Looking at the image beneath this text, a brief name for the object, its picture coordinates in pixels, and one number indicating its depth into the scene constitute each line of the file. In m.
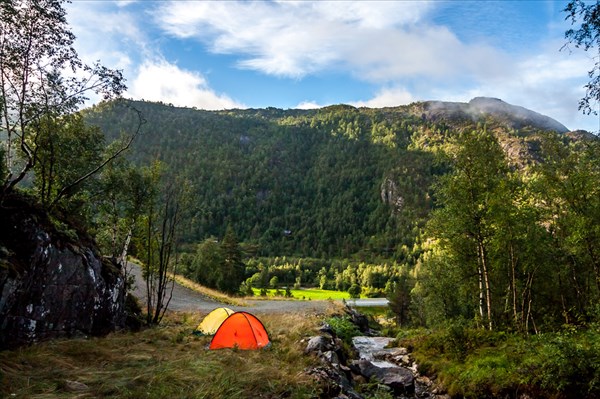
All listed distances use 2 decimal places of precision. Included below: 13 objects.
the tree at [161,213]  21.03
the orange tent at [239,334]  16.06
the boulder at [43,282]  10.05
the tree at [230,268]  58.19
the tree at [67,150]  16.72
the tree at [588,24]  9.62
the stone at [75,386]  8.13
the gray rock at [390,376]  17.89
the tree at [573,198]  23.84
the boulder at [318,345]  16.28
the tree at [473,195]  25.26
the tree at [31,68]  12.75
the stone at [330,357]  15.17
